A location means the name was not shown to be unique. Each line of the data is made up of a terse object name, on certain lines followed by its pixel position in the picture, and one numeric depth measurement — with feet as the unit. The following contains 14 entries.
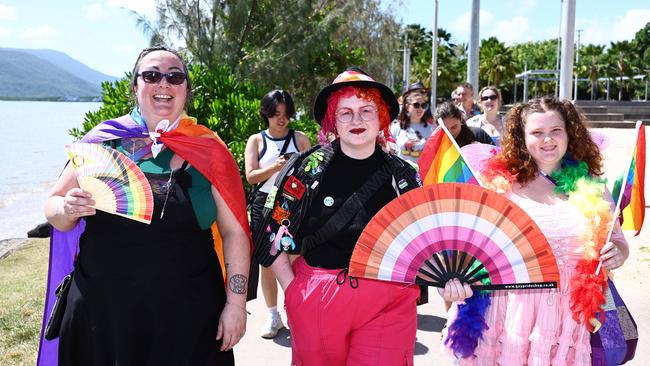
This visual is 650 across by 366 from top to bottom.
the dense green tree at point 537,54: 290.56
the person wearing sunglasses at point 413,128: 19.08
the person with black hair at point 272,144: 15.57
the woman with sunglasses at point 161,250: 7.56
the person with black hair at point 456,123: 16.76
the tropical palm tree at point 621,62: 227.40
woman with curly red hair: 8.29
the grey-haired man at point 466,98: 23.48
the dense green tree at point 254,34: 62.34
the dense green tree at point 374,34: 91.81
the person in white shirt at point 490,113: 19.10
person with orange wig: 7.99
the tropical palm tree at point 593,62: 219.82
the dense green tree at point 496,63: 223.92
